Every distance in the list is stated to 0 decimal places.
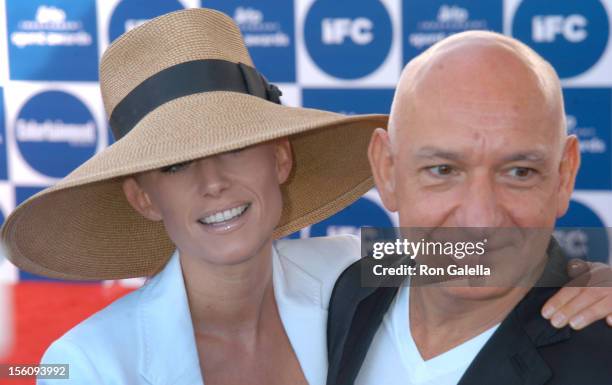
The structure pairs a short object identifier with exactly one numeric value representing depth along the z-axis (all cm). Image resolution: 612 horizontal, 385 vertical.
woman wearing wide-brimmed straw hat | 197
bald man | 183
